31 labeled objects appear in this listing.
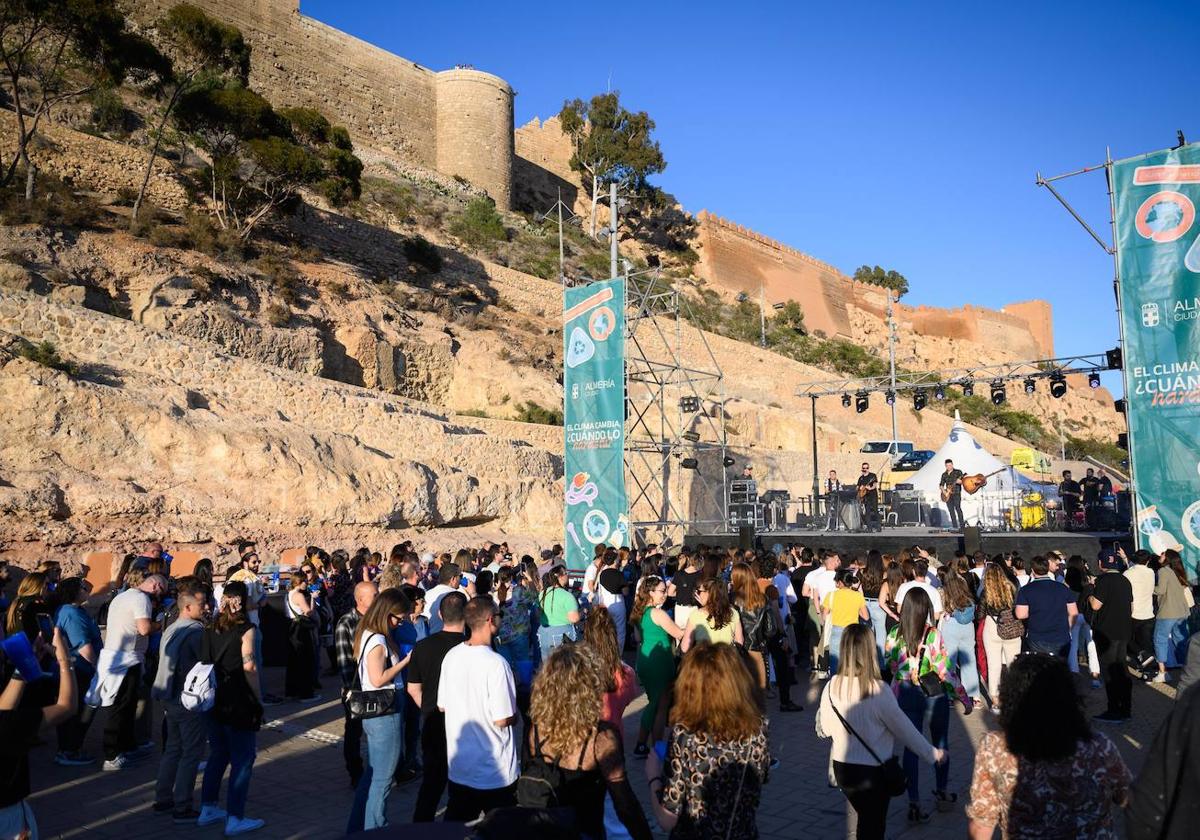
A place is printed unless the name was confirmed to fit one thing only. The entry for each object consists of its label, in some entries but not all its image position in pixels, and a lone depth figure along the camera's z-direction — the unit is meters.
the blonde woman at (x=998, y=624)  6.81
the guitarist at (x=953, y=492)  18.41
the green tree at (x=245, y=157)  27.86
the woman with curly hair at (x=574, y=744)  3.34
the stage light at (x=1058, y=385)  20.67
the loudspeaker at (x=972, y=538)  15.72
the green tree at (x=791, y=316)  60.62
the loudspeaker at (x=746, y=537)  17.22
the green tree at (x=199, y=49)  28.00
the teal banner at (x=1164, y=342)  12.21
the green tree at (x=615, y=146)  57.00
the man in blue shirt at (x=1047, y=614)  6.64
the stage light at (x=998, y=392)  22.88
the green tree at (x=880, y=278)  74.44
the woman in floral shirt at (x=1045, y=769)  2.78
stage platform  15.80
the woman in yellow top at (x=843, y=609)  7.20
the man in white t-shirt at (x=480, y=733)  3.90
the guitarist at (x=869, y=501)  18.72
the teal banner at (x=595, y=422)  14.73
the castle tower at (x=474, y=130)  51.53
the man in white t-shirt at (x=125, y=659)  6.10
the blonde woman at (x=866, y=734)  3.73
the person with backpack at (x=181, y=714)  5.12
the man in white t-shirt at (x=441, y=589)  6.72
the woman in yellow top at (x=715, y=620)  5.48
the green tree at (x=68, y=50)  23.25
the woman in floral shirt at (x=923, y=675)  5.23
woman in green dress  5.50
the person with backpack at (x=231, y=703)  4.86
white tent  20.56
